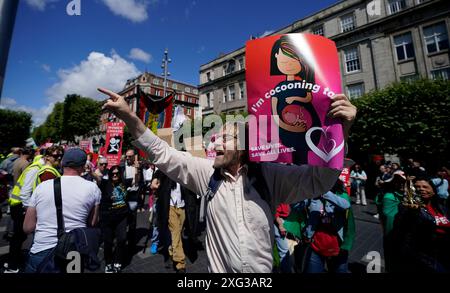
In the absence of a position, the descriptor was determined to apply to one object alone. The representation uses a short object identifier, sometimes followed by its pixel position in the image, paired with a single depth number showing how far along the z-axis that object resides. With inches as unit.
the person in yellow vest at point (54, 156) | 156.0
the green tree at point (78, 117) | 1798.7
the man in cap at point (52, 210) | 90.4
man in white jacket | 55.8
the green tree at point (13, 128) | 1695.4
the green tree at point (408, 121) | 517.7
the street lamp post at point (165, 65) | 721.6
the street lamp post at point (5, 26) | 84.4
